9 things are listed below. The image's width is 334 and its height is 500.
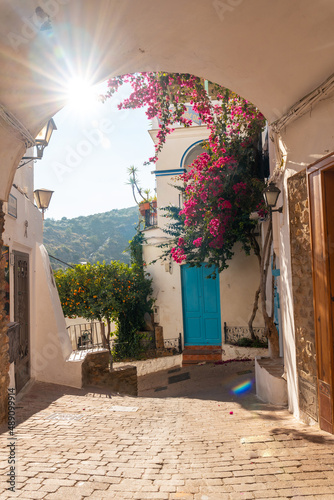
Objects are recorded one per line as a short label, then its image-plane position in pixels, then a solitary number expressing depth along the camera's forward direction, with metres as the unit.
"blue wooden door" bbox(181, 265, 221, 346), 11.88
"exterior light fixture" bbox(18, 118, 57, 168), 5.77
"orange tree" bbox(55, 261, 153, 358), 11.90
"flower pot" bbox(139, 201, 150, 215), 14.09
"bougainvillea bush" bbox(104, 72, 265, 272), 8.35
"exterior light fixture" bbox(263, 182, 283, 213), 4.75
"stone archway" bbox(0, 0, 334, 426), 3.10
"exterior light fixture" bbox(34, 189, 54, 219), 7.99
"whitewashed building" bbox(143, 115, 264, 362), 11.23
